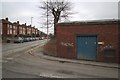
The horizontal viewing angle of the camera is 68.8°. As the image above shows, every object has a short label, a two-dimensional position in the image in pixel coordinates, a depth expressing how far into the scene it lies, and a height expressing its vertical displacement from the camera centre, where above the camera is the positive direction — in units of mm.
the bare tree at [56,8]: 17641 +6390
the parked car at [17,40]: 22801 -199
